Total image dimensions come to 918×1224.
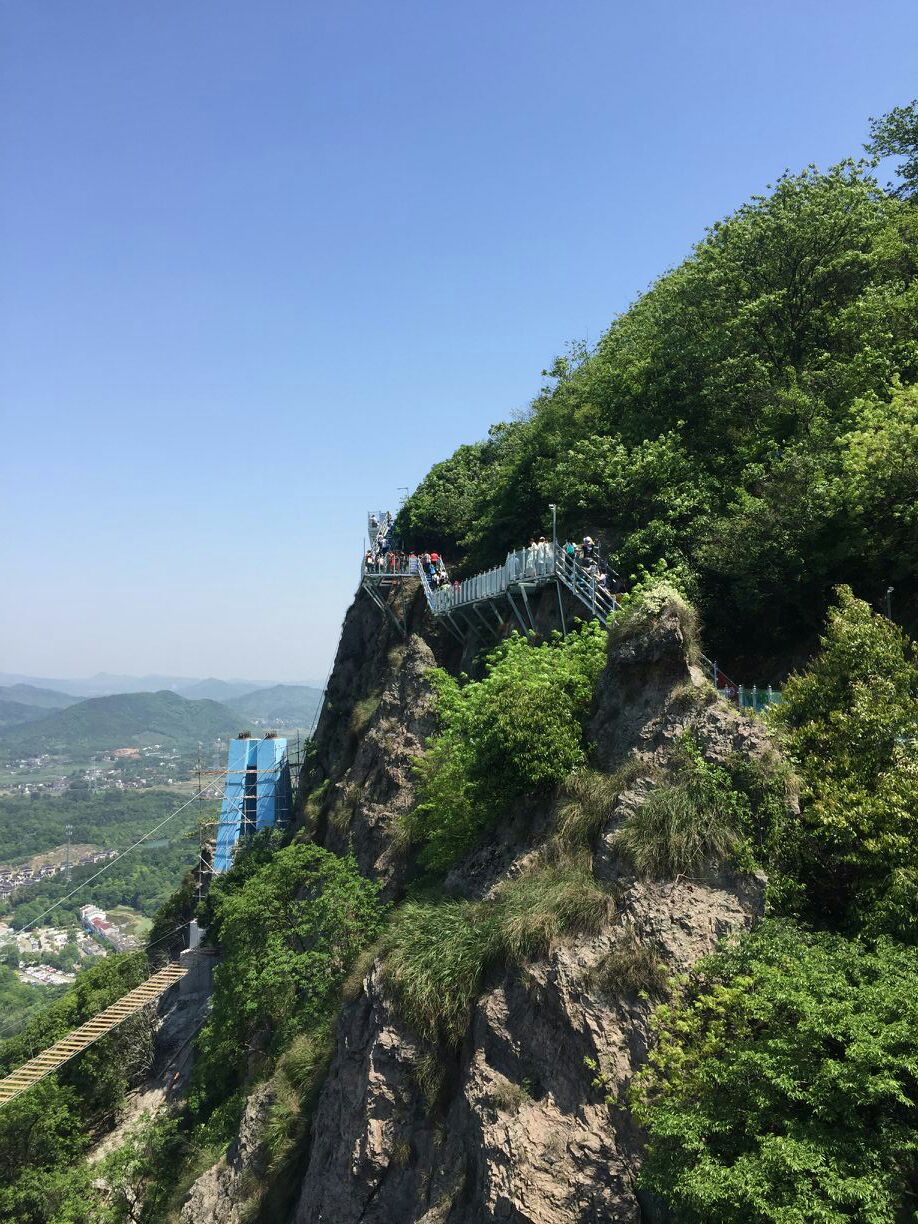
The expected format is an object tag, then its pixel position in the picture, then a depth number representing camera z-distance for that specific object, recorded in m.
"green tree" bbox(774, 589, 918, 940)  11.43
